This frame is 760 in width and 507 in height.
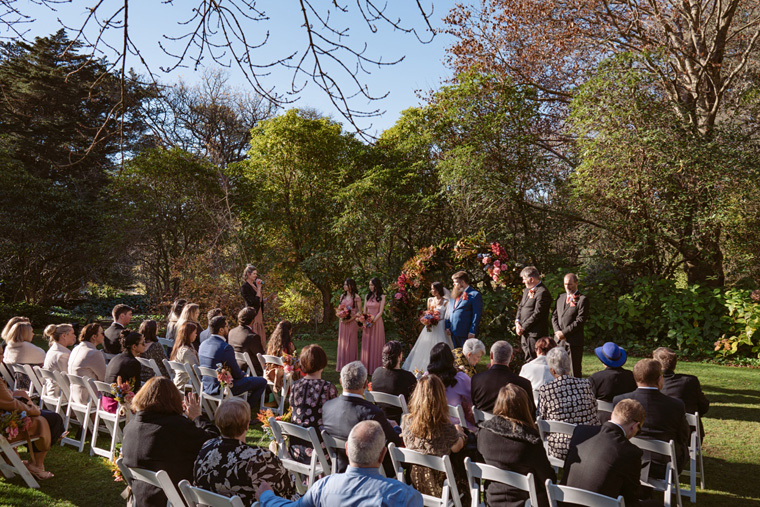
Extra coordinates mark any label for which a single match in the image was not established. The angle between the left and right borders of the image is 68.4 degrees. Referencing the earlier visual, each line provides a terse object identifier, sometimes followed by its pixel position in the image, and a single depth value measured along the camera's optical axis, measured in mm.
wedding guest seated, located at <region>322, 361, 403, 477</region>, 3996
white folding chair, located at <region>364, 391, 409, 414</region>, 4930
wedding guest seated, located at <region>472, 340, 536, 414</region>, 4637
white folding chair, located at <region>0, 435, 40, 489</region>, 4883
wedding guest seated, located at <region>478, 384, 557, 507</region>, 3461
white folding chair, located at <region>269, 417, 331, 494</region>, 4086
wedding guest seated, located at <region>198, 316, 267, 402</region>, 6441
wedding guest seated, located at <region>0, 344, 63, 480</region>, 5082
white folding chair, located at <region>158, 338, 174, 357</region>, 8838
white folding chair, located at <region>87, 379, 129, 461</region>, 5391
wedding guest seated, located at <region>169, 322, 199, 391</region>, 6938
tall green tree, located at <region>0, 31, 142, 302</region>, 16578
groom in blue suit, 8219
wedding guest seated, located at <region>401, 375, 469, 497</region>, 3771
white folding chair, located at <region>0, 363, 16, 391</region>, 6672
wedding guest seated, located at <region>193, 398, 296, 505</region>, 3172
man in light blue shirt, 2621
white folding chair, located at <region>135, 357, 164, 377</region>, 6355
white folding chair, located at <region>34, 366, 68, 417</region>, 6278
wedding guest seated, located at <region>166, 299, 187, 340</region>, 8773
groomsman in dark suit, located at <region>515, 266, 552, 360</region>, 7574
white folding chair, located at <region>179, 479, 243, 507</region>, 2787
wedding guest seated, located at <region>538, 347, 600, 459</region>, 4316
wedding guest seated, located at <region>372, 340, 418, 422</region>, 5105
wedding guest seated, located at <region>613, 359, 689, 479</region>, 4328
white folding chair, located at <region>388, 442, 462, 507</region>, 3496
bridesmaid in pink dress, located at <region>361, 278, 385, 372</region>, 9281
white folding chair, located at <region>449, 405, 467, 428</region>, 4625
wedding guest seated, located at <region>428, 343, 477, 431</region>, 4766
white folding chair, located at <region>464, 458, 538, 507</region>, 3246
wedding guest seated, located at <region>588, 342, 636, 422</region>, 5094
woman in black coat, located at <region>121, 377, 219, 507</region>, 3600
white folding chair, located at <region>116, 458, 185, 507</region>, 3082
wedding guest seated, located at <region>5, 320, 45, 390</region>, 6770
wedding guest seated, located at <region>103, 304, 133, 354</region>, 7230
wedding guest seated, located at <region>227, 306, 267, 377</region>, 7328
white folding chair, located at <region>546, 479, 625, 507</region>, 2898
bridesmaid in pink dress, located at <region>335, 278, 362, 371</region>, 9352
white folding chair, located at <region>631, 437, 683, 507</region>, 3998
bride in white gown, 8560
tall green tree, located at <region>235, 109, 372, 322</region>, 15754
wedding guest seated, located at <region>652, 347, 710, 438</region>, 5098
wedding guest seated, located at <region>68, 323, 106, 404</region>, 6121
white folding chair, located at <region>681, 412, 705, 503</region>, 4562
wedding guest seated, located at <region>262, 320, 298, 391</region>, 6957
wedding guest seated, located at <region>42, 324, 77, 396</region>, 6637
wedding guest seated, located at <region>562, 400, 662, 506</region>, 3305
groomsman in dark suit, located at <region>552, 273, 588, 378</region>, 7367
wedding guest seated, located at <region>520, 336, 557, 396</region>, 5455
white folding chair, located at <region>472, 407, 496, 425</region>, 4375
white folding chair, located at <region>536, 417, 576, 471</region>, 4102
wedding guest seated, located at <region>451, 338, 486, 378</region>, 5605
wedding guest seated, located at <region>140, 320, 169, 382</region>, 6734
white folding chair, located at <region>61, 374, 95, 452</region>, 5856
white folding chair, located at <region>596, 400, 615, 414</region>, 4883
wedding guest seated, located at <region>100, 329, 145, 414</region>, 5758
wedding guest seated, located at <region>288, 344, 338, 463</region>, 4535
